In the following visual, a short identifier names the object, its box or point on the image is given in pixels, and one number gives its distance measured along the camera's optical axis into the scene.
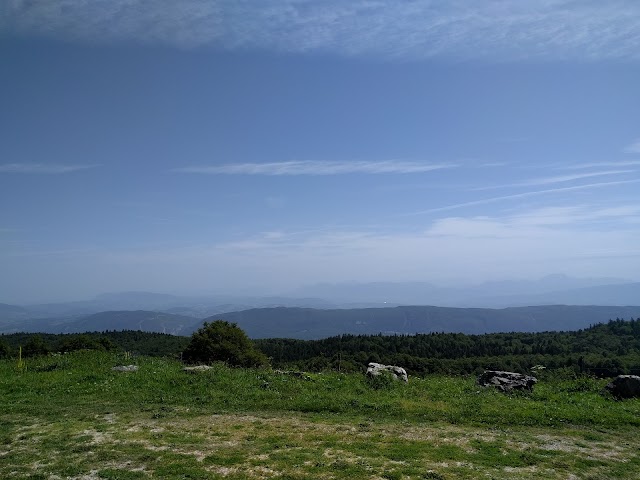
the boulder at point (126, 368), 26.69
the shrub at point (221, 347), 41.47
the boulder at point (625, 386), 21.28
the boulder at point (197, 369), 25.84
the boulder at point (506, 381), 23.59
